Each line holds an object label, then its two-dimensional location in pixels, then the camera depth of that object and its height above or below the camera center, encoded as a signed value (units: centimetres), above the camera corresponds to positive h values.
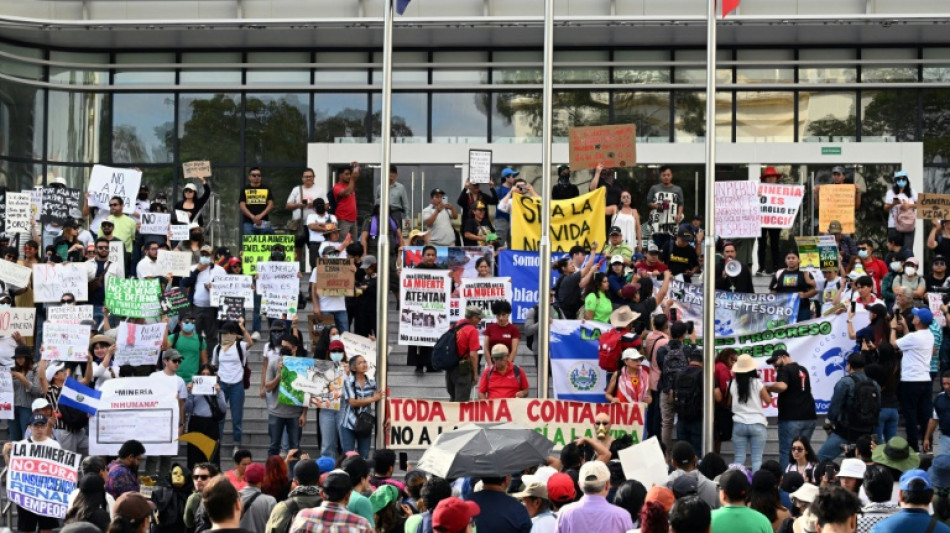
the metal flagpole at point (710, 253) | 1631 +50
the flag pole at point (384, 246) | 1653 +52
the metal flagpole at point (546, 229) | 1666 +75
